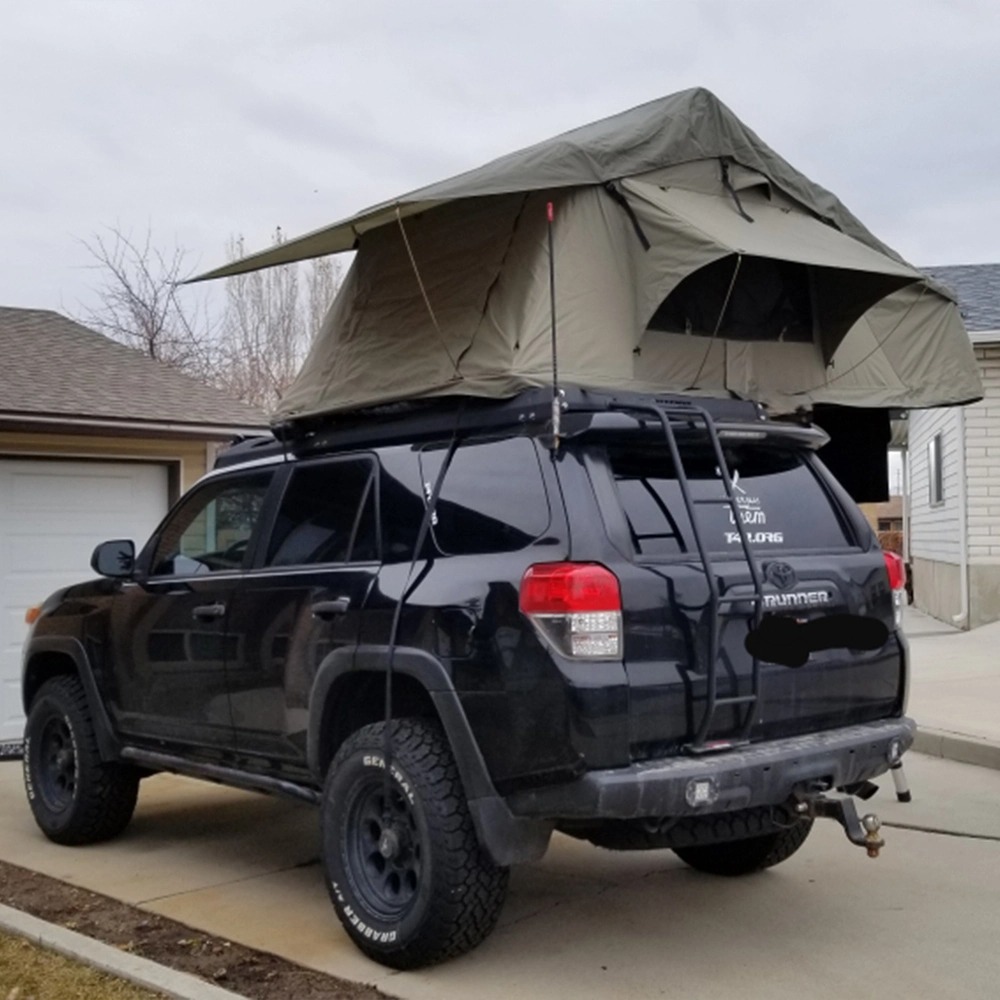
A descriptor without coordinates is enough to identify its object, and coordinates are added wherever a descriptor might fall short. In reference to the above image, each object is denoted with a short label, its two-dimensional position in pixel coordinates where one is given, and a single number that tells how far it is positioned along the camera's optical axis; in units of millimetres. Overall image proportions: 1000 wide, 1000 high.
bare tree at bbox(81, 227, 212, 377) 26328
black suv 4594
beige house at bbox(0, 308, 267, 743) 9891
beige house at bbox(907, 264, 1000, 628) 15953
